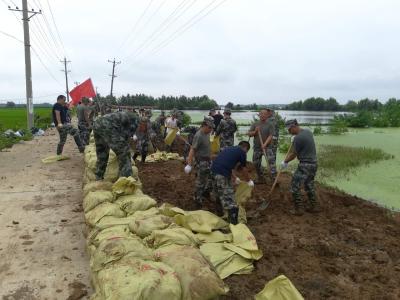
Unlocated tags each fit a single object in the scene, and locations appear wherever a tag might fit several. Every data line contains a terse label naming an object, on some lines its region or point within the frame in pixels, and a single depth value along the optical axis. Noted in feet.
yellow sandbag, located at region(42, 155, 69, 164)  31.39
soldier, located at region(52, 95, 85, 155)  29.94
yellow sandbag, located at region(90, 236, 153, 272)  9.97
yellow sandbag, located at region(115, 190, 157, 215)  14.19
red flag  49.52
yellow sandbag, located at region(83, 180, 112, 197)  16.67
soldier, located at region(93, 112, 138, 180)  19.83
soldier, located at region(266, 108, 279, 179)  24.19
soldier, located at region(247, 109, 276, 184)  23.85
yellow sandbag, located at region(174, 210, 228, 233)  13.70
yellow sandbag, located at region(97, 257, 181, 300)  8.18
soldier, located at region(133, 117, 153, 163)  30.25
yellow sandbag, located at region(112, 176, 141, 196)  15.79
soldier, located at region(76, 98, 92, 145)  33.88
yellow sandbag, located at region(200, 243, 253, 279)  11.66
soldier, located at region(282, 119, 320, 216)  18.39
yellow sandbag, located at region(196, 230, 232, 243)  13.12
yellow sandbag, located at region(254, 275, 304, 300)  9.21
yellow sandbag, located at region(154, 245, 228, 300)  8.88
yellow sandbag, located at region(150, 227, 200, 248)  10.88
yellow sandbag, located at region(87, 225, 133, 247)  11.32
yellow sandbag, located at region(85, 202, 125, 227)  13.52
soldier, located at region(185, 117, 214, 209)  18.60
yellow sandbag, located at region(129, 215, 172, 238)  11.80
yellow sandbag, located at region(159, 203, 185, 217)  14.04
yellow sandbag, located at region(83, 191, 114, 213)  15.04
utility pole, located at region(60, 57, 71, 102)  179.73
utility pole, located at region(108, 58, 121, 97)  160.97
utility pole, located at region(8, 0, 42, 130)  55.26
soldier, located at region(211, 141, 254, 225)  15.69
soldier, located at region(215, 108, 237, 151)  29.27
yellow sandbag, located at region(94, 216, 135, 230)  12.57
